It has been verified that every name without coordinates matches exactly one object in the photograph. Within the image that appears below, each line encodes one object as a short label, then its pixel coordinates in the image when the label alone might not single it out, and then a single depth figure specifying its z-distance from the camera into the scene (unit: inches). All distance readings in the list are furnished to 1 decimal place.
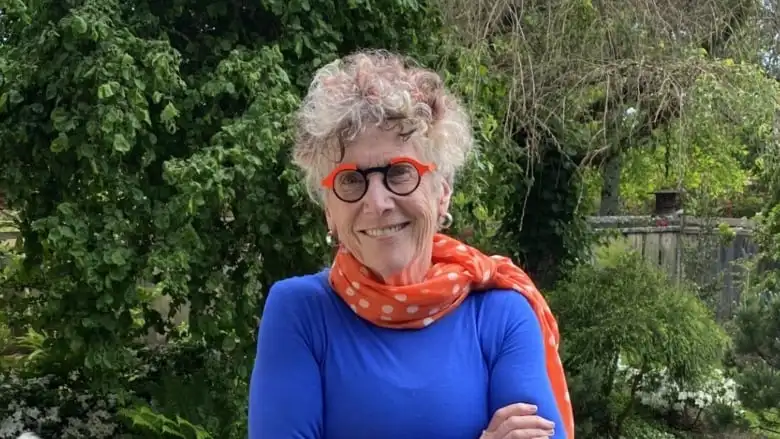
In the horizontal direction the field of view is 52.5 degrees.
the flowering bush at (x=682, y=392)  202.8
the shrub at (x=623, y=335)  191.6
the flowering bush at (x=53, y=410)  158.9
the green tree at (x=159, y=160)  125.2
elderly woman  48.6
